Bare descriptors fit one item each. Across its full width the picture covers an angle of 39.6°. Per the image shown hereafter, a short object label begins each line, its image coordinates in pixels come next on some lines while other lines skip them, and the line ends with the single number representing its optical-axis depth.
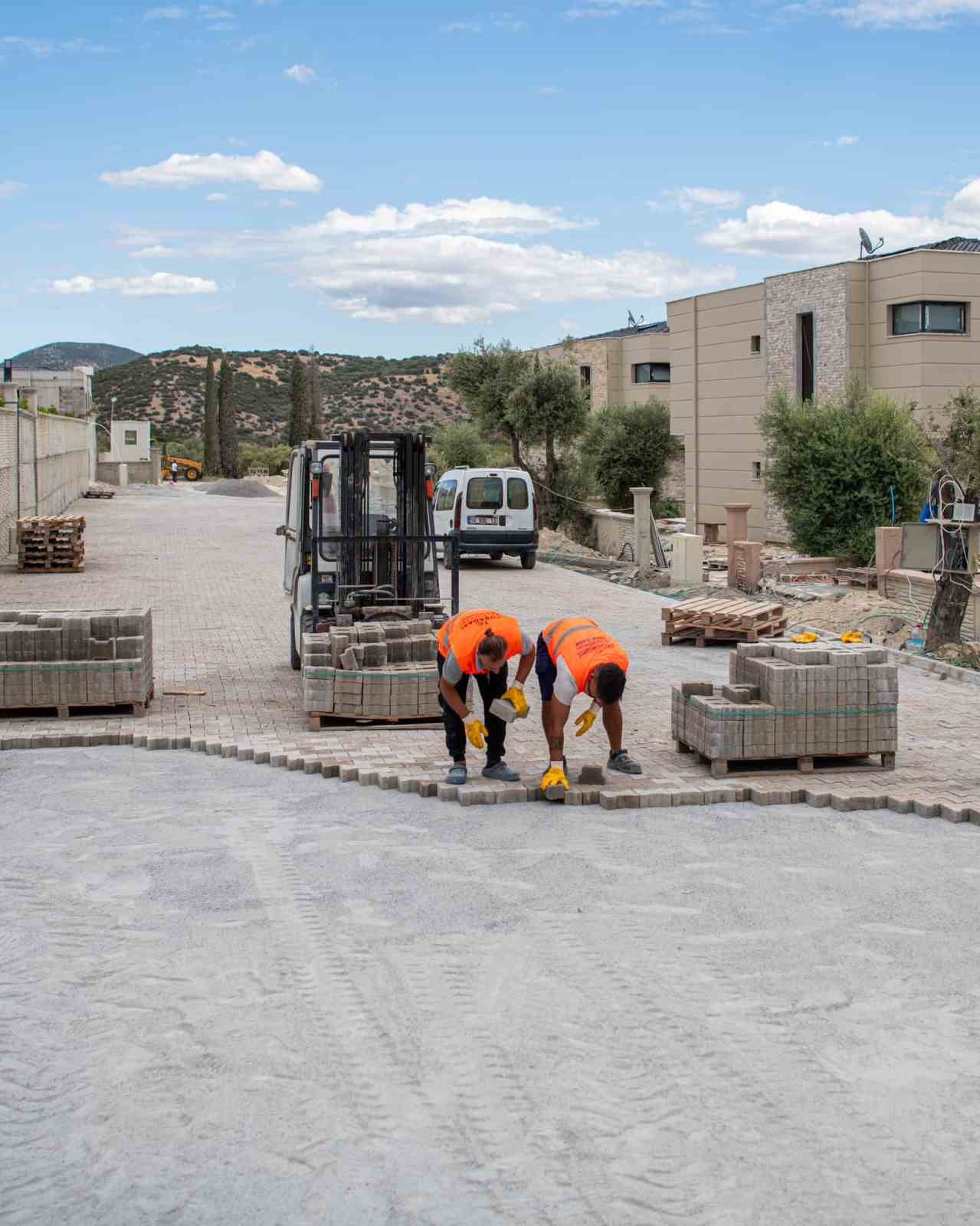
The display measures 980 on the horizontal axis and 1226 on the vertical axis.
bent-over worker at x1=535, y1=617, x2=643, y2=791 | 8.95
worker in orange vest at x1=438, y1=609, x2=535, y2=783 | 9.12
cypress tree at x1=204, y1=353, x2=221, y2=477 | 79.56
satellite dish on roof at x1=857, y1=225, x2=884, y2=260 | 41.16
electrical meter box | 15.32
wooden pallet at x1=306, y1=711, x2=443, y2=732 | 11.38
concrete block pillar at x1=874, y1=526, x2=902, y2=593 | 22.27
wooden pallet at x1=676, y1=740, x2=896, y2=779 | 9.75
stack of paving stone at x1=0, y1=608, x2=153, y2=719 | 11.54
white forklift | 13.55
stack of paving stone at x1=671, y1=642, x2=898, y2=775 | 9.71
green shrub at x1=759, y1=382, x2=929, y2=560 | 30.06
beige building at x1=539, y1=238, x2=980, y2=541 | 36.66
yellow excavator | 75.00
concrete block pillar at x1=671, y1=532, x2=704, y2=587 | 24.31
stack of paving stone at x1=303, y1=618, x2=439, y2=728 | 11.28
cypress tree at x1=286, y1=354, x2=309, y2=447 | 72.62
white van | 26.41
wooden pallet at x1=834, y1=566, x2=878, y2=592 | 23.64
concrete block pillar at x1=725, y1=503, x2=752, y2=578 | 24.48
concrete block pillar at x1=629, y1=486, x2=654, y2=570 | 26.86
